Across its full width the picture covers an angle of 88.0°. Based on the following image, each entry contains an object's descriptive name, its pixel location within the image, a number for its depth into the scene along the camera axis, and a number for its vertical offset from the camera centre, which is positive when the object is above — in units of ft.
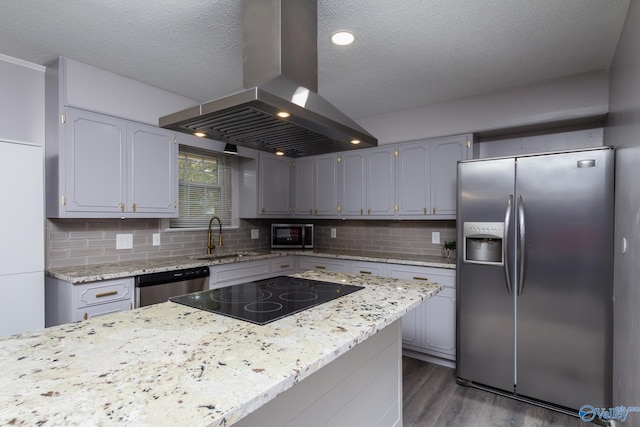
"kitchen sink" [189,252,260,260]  11.41 -1.65
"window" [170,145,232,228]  11.71 +0.82
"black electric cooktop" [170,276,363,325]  4.59 -1.45
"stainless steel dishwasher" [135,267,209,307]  8.38 -2.04
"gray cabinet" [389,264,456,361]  9.72 -3.32
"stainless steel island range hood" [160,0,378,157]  4.30 +1.50
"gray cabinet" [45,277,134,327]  7.34 -2.10
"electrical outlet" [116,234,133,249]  9.81 -0.96
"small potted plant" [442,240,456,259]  10.84 -1.27
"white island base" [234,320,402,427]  3.84 -2.57
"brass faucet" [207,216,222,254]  12.04 -1.22
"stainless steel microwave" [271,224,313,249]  13.75 -1.09
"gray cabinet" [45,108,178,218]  8.07 +1.10
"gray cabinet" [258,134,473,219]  10.77 +1.07
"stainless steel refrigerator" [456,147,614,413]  7.18 -1.54
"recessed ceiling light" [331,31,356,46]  6.72 +3.58
